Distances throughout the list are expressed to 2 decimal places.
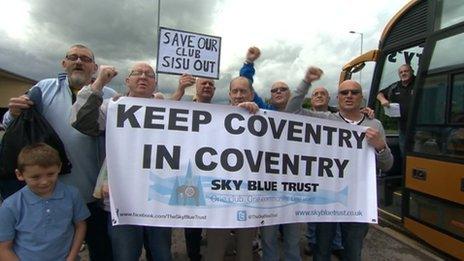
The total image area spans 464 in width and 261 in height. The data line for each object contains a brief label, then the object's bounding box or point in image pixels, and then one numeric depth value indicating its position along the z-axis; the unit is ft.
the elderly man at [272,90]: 12.22
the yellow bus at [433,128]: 13.41
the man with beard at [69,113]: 9.62
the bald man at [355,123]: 10.93
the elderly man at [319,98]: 13.62
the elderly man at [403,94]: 16.89
